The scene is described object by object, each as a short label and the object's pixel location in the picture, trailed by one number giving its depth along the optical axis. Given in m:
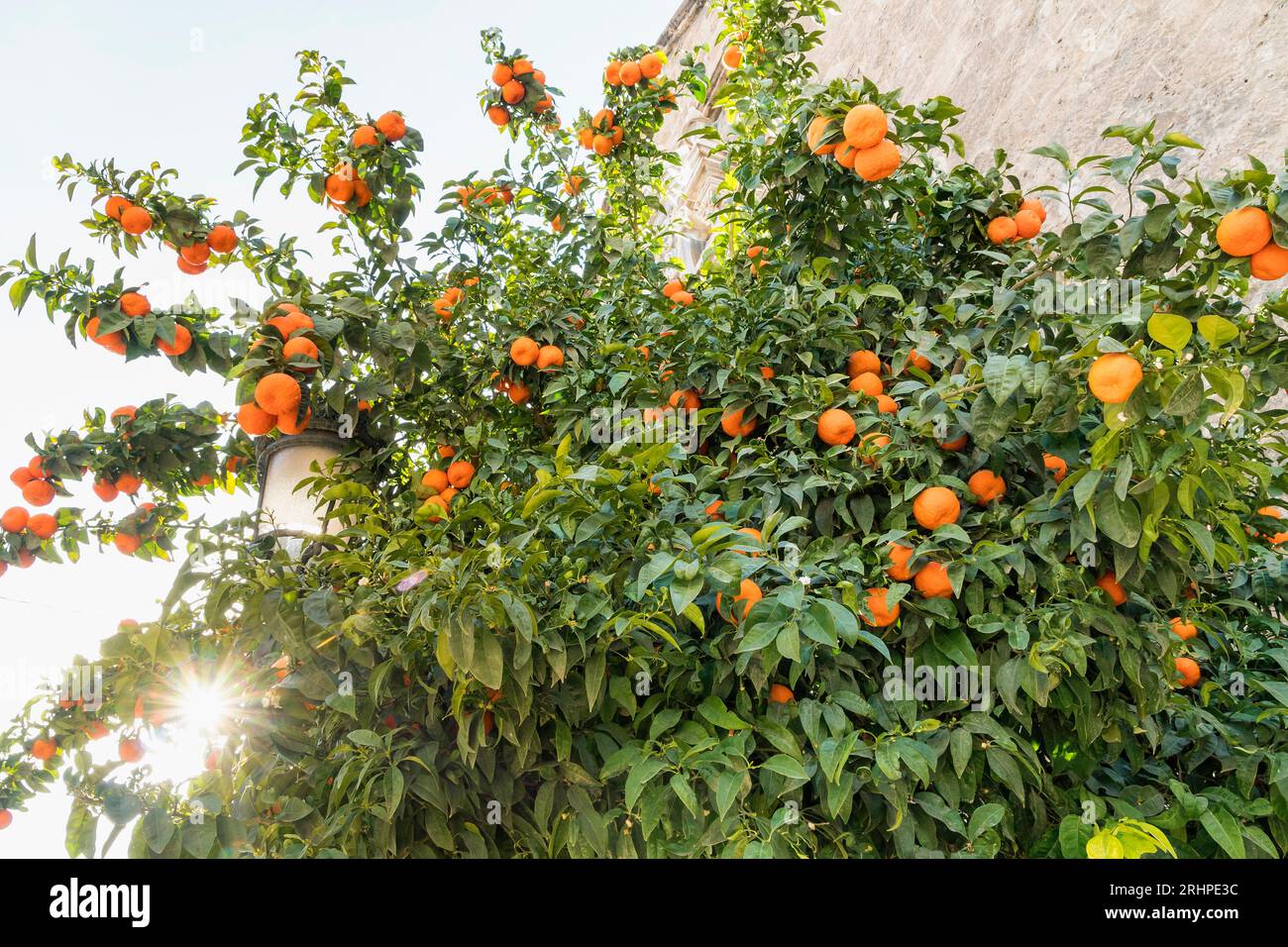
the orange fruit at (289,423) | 1.68
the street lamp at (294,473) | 1.89
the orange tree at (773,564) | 1.26
